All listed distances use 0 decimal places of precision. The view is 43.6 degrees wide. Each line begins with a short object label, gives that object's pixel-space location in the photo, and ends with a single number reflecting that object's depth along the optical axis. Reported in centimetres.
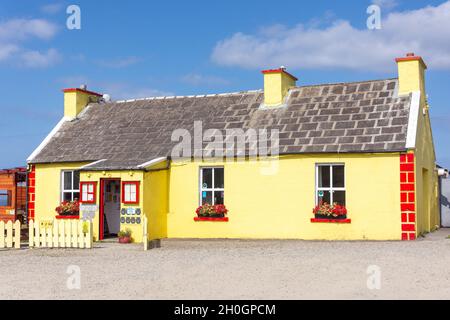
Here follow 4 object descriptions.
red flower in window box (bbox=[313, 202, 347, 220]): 1675
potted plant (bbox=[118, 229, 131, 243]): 1747
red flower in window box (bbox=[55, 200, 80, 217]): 1989
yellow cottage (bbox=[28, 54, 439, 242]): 1667
